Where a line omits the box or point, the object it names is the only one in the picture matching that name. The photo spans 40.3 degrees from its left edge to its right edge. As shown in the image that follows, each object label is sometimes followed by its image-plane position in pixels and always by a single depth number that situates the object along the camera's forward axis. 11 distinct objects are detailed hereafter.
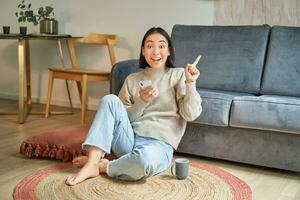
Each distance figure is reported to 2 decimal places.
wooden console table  3.28
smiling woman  1.92
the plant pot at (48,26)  3.69
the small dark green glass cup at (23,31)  3.46
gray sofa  2.16
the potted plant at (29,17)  3.61
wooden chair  3.20
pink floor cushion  2.31
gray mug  1.95
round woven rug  1.80
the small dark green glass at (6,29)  3.49
